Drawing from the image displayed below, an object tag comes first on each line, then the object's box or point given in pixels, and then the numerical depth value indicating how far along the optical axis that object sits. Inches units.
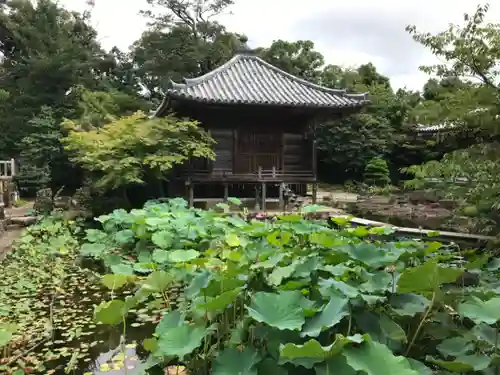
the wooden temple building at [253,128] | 490.9
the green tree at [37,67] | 749.3
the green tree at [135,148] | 401.4
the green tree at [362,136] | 930.1
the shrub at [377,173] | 853.8
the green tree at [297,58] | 1024.2
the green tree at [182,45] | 901.8
